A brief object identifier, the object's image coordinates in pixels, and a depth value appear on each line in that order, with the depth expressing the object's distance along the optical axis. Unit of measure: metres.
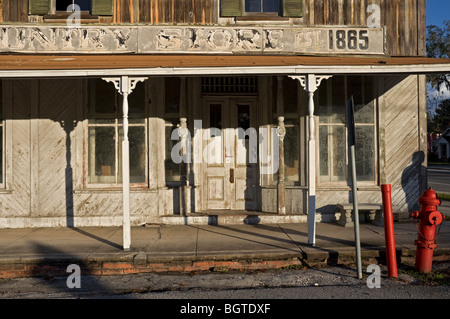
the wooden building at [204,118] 9.33
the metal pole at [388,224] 5.83
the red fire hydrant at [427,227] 5.97
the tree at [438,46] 48.41
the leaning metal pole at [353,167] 5.71
